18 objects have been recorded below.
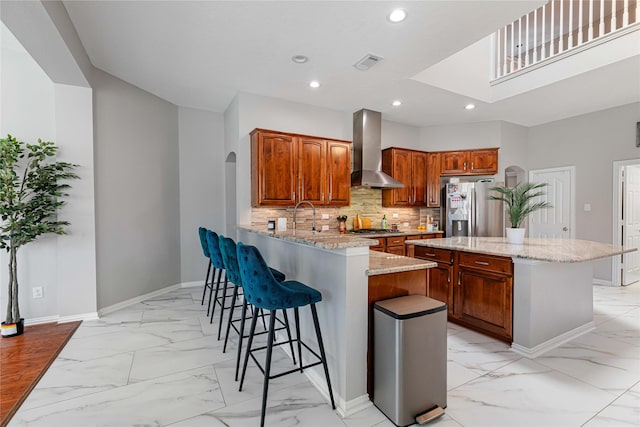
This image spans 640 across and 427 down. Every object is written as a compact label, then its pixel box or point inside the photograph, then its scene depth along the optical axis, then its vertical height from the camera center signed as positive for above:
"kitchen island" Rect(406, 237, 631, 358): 2.59 -0.78
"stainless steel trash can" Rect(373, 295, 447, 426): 1.74 -0.91
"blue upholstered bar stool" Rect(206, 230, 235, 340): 2.99 -0.43
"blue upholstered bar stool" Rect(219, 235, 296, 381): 2.43 -0.47
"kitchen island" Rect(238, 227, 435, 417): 1.86 -0.62
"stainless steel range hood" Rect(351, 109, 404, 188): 4.85 +0.98
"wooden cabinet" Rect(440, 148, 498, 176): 5.40 +0.87
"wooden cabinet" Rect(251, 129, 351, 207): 3.90 +0.56
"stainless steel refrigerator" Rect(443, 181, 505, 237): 5.20 -0.04
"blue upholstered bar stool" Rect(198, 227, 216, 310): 3.56 -0.38
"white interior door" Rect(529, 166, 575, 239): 5.41 +0.04
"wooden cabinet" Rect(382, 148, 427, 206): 5.28 +0.63
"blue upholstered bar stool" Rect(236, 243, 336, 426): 1.77 -0.52
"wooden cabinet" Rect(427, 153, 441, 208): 5.59 +0.54
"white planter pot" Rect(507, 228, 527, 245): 3.21 -0.30
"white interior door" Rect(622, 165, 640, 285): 4.86 -0.20
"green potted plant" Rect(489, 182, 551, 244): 3.05 +0.03
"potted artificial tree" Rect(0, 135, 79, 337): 2.89 +0.13
